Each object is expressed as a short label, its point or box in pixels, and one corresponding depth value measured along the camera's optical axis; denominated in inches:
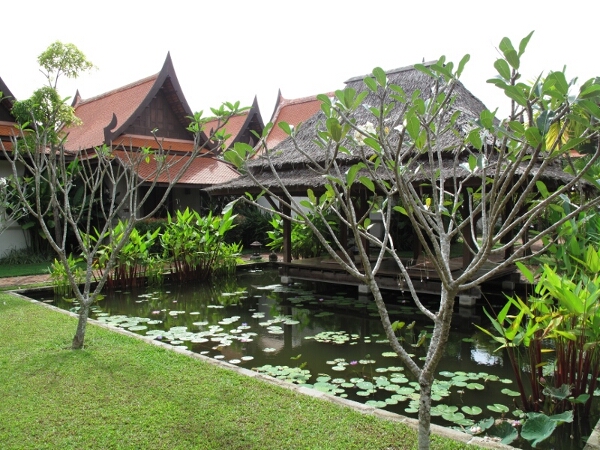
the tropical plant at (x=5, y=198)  330.6
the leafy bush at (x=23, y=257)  467.2
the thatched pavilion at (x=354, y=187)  310.0
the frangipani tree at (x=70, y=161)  182.7
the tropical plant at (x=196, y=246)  390.3
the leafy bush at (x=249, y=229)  588.4
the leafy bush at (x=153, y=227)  486.9
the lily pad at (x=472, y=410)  144.3
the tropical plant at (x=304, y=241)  448.5
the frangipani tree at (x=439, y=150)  72.0
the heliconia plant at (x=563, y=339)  127.0
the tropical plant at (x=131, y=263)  354.6
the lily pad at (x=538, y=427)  104.5
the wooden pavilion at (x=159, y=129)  535.8
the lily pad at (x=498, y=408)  147.5
